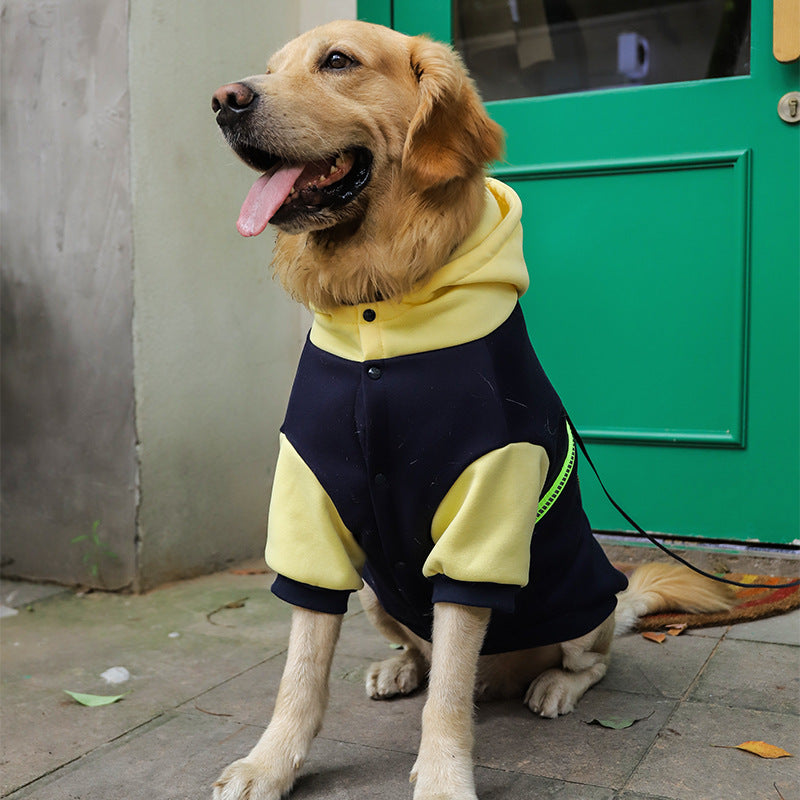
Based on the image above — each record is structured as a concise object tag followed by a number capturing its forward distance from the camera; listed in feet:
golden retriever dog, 5.79
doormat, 9.19
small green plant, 10.72
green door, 10.34
